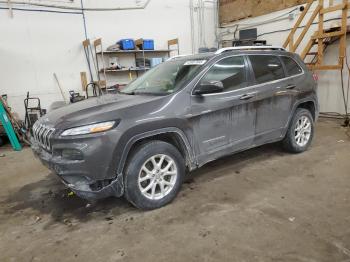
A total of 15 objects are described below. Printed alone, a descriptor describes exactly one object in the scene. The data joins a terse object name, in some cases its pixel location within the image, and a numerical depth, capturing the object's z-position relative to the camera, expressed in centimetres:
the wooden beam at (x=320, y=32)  566
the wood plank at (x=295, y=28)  591
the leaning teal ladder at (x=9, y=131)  550
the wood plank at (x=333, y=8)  524
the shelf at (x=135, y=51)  725
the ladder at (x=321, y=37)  530
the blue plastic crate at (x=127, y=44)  719
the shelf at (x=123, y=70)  720
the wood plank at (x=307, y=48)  600
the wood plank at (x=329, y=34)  531
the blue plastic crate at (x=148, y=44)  744
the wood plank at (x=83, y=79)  727
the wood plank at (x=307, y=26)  574
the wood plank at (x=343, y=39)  524
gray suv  238
